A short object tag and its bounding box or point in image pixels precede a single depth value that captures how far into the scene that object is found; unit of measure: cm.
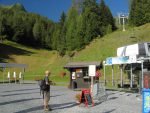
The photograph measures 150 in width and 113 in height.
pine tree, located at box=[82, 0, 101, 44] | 3731
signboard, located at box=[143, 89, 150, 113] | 633
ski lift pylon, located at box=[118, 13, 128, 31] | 3797
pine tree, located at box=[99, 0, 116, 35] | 3893
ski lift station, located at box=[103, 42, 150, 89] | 1157
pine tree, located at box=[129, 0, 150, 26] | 3788
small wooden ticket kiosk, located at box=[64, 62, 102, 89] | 1426
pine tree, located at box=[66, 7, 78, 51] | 3777
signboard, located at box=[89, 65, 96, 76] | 1036
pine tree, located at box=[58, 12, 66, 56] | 4019
